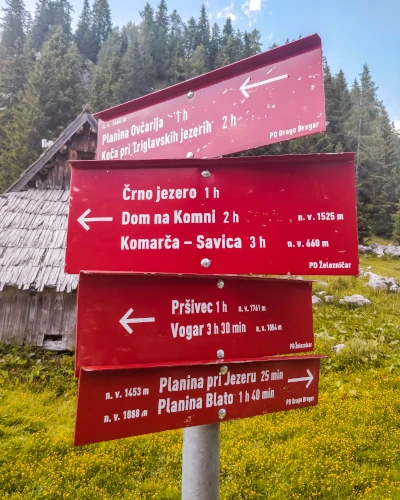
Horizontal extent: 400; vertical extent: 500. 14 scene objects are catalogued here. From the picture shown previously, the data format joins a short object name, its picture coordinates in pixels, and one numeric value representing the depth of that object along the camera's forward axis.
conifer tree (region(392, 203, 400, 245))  30.07
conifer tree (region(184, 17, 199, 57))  59.84
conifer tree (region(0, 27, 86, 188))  26.27
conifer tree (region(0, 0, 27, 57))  52.31
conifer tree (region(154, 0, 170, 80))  52.97
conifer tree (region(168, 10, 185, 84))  47.33
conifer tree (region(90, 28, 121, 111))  34.54
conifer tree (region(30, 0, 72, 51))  60.06
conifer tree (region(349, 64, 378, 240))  31.30
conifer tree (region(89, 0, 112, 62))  65.25
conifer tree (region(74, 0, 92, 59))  63.73
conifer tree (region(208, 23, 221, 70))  53.89
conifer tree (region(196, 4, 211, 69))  59.17
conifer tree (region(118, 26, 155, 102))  39.05
